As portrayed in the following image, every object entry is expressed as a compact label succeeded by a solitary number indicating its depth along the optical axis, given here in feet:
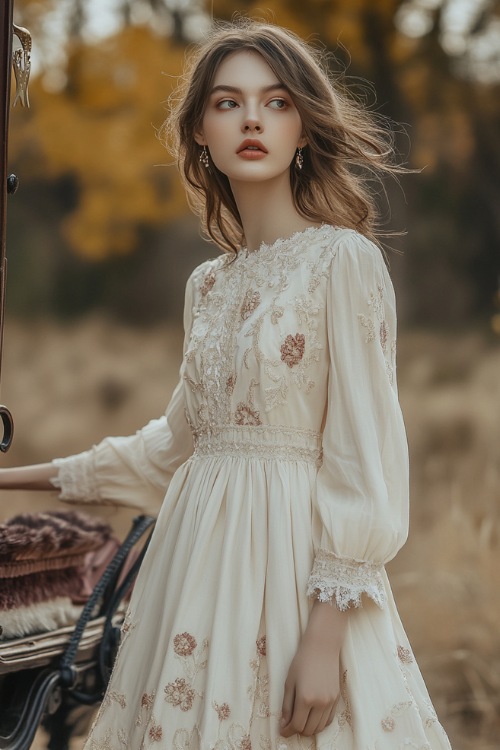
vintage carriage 13.07
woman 11.90
